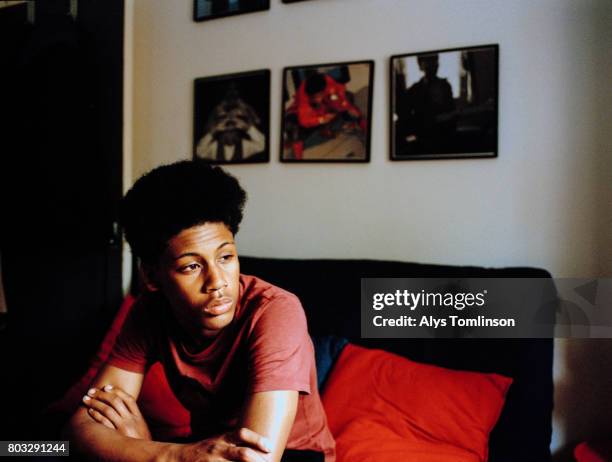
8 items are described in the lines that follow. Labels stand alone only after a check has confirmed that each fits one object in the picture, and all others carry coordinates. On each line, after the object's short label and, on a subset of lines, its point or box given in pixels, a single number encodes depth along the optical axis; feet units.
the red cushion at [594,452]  4.52
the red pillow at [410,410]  4.42
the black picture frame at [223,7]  7.12
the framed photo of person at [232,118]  7.12
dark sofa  4.60
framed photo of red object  6.45
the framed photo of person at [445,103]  5.75
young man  3.10
